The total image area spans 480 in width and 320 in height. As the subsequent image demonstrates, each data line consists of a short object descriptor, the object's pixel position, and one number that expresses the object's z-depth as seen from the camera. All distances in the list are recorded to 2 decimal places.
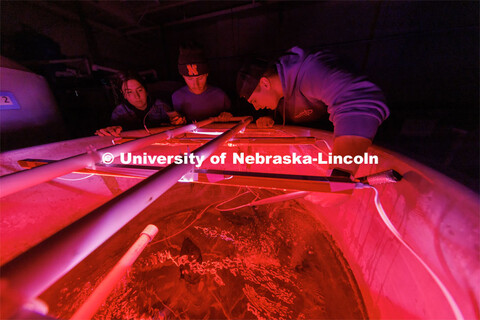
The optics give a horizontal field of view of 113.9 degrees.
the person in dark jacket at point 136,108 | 2.29
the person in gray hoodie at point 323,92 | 0.88
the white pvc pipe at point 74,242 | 0.22
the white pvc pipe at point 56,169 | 0.54
